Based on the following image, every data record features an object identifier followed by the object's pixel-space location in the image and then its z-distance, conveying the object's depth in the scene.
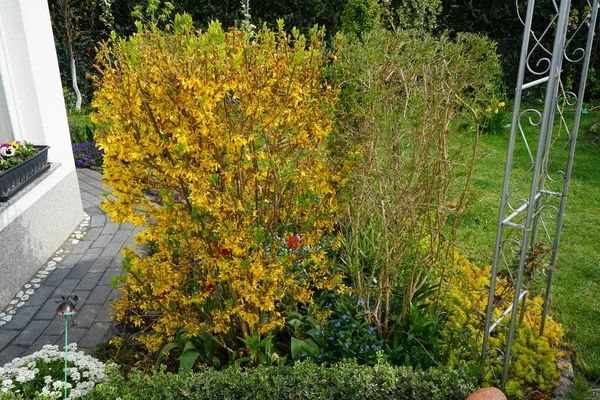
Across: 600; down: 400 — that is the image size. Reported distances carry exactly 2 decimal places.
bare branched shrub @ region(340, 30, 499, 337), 3.38
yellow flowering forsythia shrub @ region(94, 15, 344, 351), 2.53
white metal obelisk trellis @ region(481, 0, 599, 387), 2.57
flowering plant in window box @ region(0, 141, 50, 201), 4.21
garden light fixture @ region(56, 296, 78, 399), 2.62
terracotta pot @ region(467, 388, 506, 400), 2.77
